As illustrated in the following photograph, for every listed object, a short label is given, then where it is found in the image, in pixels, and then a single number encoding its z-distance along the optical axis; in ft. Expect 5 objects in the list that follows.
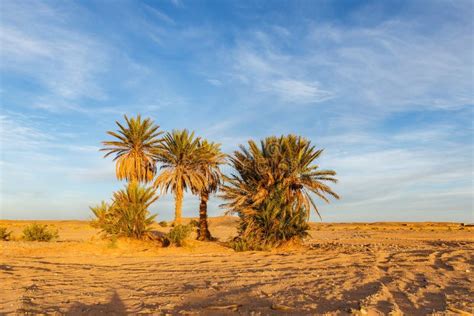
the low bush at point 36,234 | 78.18
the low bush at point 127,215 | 59.36
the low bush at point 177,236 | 60.95
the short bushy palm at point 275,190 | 58.29
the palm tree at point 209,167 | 79.00
